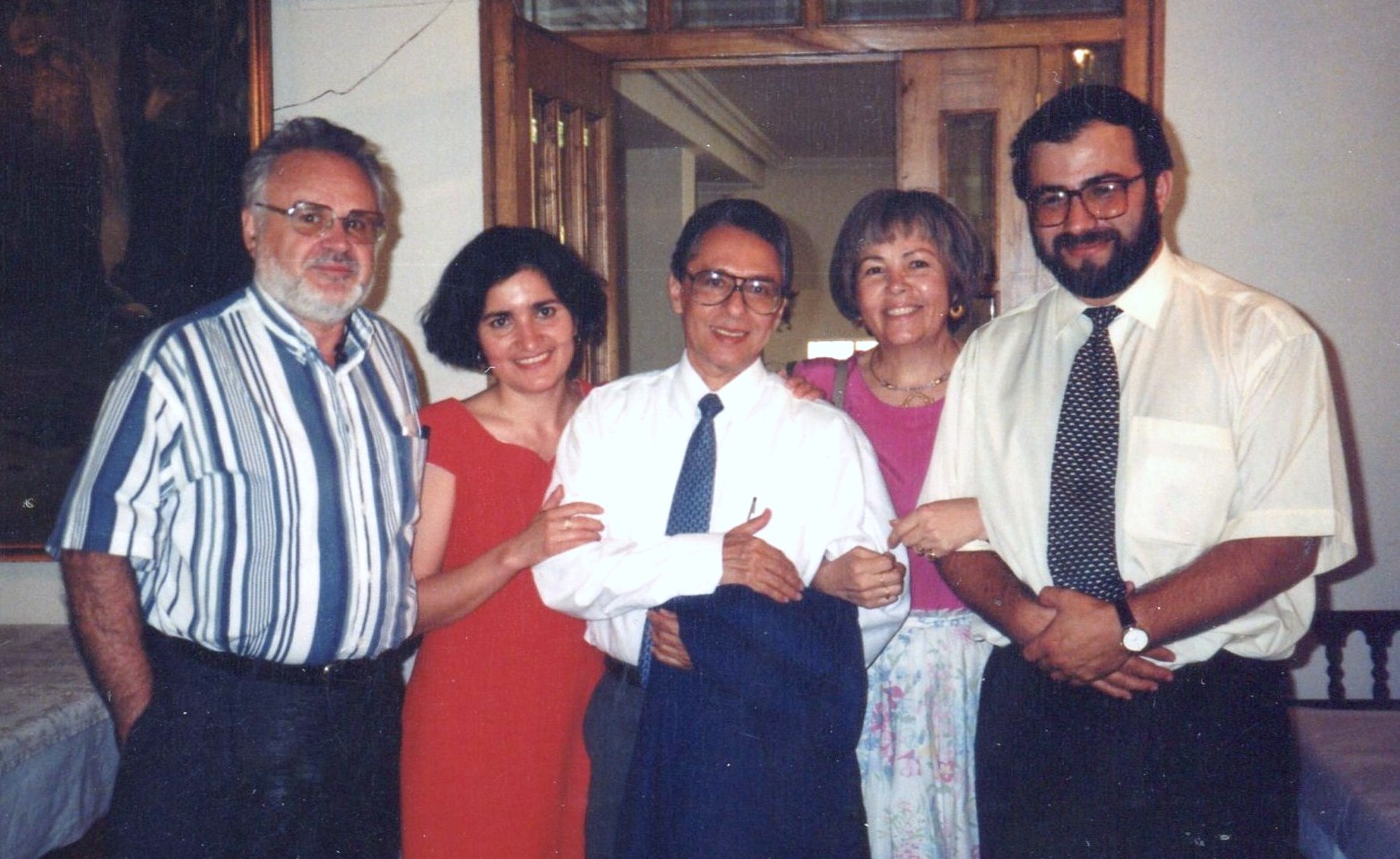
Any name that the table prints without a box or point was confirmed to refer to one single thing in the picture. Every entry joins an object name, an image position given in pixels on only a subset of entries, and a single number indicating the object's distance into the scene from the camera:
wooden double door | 3.13
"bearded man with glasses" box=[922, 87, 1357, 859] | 1.53
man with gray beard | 1.64
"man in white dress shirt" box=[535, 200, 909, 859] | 1.63
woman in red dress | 1.88
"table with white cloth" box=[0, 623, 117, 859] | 2.25
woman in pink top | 1.87
